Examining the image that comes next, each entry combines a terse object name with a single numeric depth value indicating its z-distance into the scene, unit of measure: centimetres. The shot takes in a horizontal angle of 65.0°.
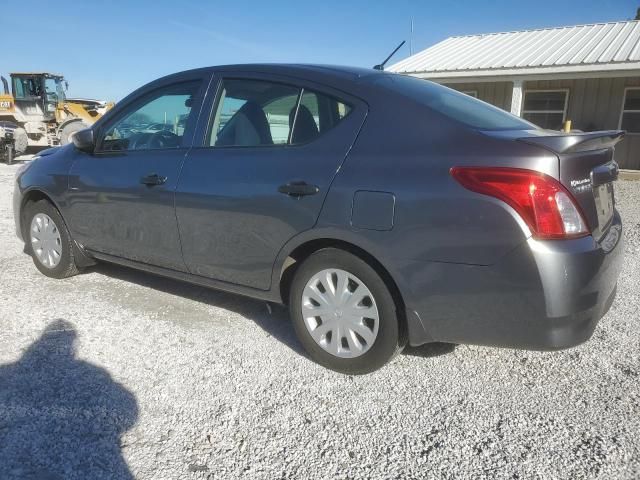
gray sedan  214
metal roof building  1195
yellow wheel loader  1728
